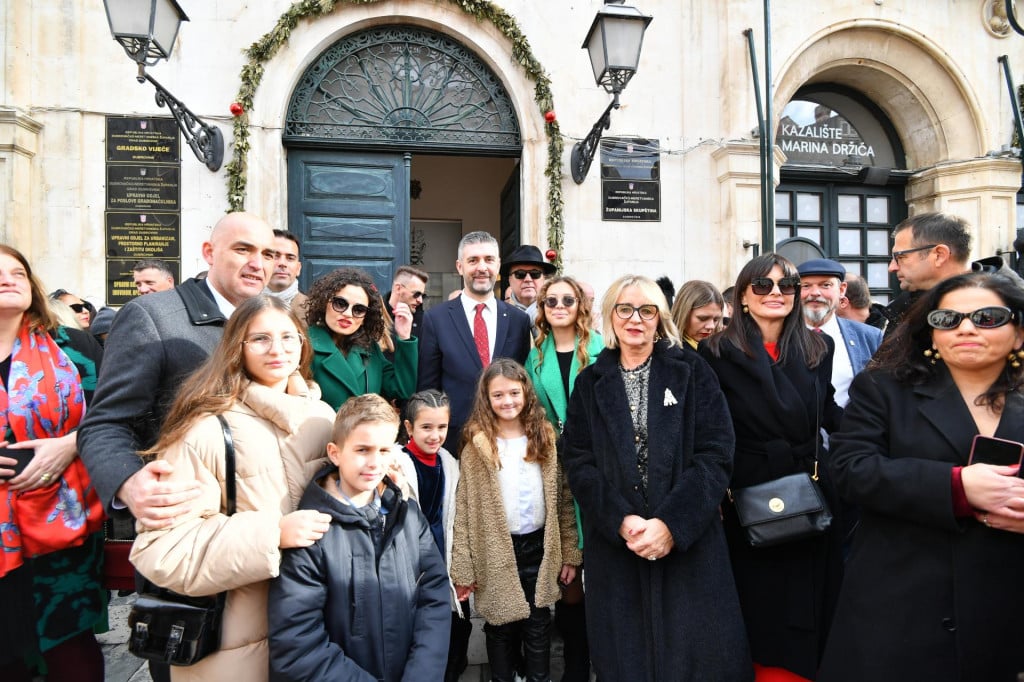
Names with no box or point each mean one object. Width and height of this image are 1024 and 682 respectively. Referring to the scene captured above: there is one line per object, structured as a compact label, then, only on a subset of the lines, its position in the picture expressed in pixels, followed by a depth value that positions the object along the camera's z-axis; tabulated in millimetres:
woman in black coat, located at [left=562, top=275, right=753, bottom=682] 2307
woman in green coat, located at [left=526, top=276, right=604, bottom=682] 3324
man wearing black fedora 4684
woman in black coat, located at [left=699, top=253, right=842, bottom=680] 2422
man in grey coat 1831
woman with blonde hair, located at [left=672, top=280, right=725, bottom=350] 3449
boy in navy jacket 1894
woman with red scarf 2174
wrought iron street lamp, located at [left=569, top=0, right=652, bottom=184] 5434
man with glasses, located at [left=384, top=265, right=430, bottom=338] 4227
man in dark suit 3553
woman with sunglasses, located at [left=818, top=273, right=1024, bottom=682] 1759
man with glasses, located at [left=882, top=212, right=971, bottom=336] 2918
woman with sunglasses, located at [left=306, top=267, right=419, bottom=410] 3051
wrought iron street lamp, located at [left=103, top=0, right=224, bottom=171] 4879
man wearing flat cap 3225
